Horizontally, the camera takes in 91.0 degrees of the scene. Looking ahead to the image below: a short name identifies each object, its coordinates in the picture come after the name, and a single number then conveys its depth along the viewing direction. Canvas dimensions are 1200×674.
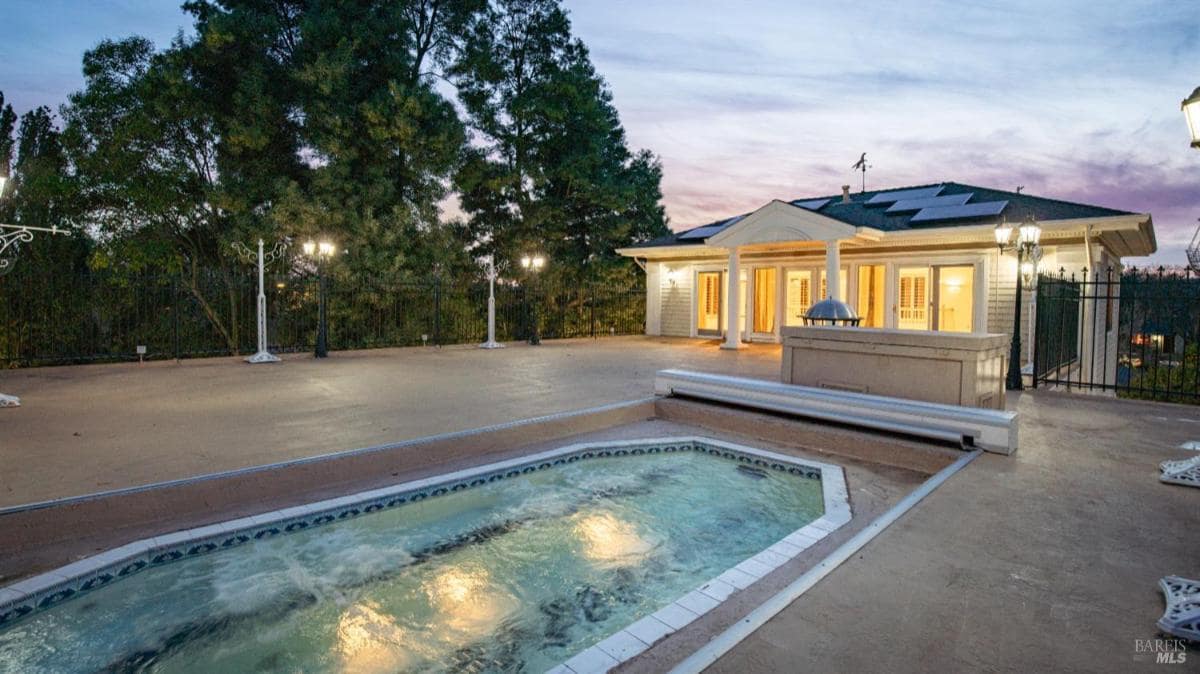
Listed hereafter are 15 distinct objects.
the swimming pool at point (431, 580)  2.57
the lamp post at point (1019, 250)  8.27
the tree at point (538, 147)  19.28
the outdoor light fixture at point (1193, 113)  2.94
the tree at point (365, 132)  14.41
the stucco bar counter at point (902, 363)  5.53
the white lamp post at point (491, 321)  14.50
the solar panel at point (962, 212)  12.57
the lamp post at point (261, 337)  10.87
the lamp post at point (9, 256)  6.44
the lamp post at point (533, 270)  14.58
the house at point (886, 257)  11.90
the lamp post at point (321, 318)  12.02
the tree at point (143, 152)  13.10
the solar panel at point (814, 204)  16.75
